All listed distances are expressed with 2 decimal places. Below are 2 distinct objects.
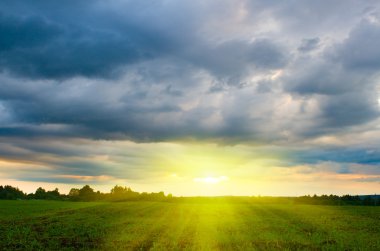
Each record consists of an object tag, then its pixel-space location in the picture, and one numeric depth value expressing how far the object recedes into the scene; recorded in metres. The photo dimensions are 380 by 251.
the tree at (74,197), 180.95
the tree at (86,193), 182.18
